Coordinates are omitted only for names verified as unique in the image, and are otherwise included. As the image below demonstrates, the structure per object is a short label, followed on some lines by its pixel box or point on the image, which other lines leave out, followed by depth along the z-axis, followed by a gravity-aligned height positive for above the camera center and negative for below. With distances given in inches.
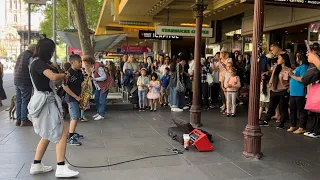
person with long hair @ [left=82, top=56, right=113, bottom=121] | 328.5 -17.0
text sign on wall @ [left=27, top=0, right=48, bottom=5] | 422.9 +93.2
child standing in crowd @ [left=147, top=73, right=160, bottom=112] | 389.4 -27.0
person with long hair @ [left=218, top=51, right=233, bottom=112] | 360.8 +3.1
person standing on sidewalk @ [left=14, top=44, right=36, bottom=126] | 280.8 -14.8
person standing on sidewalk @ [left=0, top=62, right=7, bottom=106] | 433.7 -34.0
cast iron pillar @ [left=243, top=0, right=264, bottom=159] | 195.2 -16.0
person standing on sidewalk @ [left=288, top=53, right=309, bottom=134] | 262.7 -19.4
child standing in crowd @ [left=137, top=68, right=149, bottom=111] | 391.5 -22.1
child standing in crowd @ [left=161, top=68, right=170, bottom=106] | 408.9 -19.0
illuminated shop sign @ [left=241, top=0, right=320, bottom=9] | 238.7 +55.5
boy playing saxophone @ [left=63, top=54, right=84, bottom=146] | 230.2 -16.9
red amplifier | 213.9 -50.7
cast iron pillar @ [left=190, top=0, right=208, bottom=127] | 281.9 +3.3
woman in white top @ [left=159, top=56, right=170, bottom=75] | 426.0 +6.8
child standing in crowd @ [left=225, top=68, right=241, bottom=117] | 347.6 -19.0
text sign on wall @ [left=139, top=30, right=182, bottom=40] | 513.0 +59.6
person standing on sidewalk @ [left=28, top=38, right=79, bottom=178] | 161.5 -20.1
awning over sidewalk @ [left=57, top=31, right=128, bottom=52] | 468.1 +50.0
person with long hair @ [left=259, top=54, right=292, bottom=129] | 287.3 -15.8
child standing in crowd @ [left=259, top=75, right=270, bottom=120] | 330.3 -22.2
